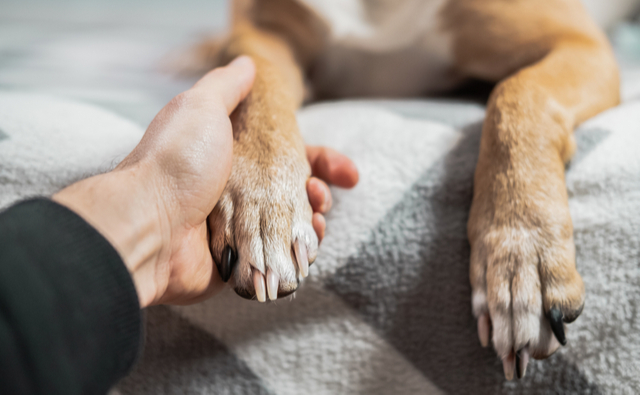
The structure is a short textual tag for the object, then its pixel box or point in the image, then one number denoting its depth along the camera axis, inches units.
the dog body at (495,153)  15.4
